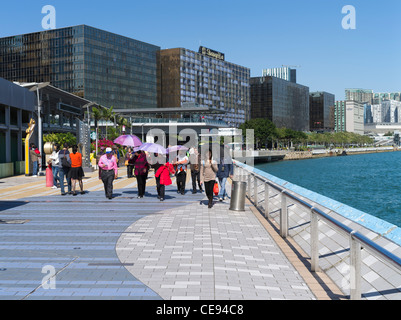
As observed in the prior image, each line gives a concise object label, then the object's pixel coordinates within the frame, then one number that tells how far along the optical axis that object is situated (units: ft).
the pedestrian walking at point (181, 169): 55.57
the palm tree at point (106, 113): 210.75
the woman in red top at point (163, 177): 50.65
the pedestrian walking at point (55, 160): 61.26
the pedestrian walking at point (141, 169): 52.85
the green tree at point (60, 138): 126.41
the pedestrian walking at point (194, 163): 58.26
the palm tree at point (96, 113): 199.14
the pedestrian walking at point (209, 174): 44.55
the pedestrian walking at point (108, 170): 52.08
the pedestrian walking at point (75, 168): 54.47
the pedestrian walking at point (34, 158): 88.89
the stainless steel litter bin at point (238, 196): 43.78
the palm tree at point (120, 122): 230.36
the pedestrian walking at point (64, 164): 55.93
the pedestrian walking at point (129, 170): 87.65
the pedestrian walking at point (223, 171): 51.44
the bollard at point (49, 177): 67.92
